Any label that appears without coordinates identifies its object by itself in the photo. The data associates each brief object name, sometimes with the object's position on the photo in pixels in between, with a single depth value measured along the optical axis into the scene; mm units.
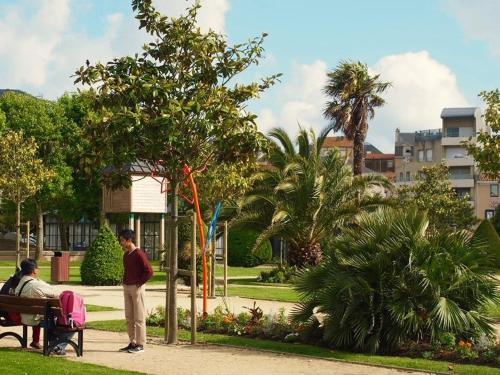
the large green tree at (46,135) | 53909
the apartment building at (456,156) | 105438
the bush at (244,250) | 46662
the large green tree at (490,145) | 24172
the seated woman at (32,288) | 12883
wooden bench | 12344
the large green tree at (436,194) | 62781
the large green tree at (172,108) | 13500
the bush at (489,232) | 35162
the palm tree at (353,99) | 49562
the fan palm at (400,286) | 12609
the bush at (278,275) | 32156
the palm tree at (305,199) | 31906
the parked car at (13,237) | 76706
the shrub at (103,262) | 28828
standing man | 12820
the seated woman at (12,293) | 13141
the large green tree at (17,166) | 41031
